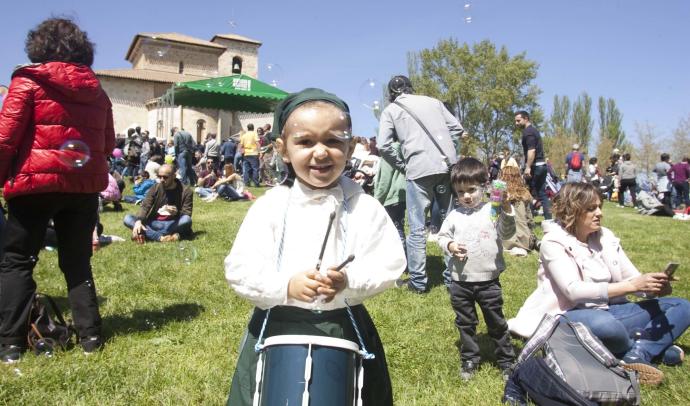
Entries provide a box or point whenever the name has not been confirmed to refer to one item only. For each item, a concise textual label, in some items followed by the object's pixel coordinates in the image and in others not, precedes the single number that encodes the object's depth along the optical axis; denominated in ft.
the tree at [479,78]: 132.05
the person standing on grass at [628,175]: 55.06
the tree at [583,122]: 199.93
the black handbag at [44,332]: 10.87
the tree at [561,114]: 203.04
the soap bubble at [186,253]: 20.63
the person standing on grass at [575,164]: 46.70
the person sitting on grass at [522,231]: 22.53
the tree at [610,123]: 196.85
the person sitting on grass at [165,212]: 24.56
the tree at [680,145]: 132.57
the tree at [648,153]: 143.64
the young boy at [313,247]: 5.62
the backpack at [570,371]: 8.61
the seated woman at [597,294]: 10.26
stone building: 152.25
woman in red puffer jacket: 10.18
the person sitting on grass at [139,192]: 36.24
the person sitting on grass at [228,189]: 41.50
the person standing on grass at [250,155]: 49.47
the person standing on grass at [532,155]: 28.60
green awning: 53.62
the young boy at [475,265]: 10.72
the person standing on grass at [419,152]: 16.46
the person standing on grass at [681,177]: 51.80
